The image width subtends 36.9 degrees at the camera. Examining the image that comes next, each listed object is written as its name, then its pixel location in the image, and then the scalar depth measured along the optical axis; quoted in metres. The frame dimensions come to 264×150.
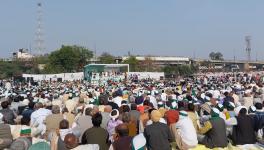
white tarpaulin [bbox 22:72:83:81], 56.25
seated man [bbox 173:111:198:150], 8.09
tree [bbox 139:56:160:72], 108.38
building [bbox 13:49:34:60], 154.50
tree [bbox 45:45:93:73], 91.25
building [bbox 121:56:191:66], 145.62
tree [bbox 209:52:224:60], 179.38
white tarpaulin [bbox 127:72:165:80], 60.25
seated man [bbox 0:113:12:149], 7.27
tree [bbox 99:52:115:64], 106.25
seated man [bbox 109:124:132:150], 6.70
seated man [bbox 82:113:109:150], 7.48
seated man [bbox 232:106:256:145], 9.14
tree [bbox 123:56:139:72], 98.52
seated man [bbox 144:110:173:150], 7.49
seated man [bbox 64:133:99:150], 6.27
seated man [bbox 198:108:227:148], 8.59
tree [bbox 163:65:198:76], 75.56
